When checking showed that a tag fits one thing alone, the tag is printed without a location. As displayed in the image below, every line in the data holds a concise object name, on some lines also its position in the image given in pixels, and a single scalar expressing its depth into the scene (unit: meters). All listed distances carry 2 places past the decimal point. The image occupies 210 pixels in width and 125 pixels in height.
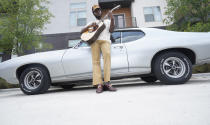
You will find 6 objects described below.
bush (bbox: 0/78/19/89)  5.23
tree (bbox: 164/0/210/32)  5.76
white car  2.24
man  2.07
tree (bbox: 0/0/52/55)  6.47
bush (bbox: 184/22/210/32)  5.19
